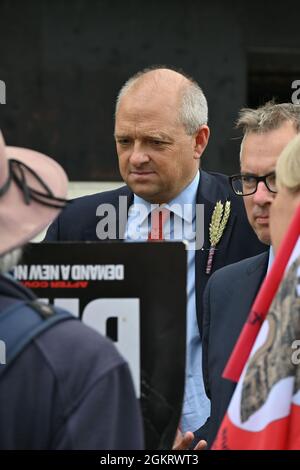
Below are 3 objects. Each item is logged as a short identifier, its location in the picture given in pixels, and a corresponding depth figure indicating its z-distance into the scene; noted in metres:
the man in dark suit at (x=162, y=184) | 7.12
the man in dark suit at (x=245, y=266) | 5.70
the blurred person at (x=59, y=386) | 3.32
